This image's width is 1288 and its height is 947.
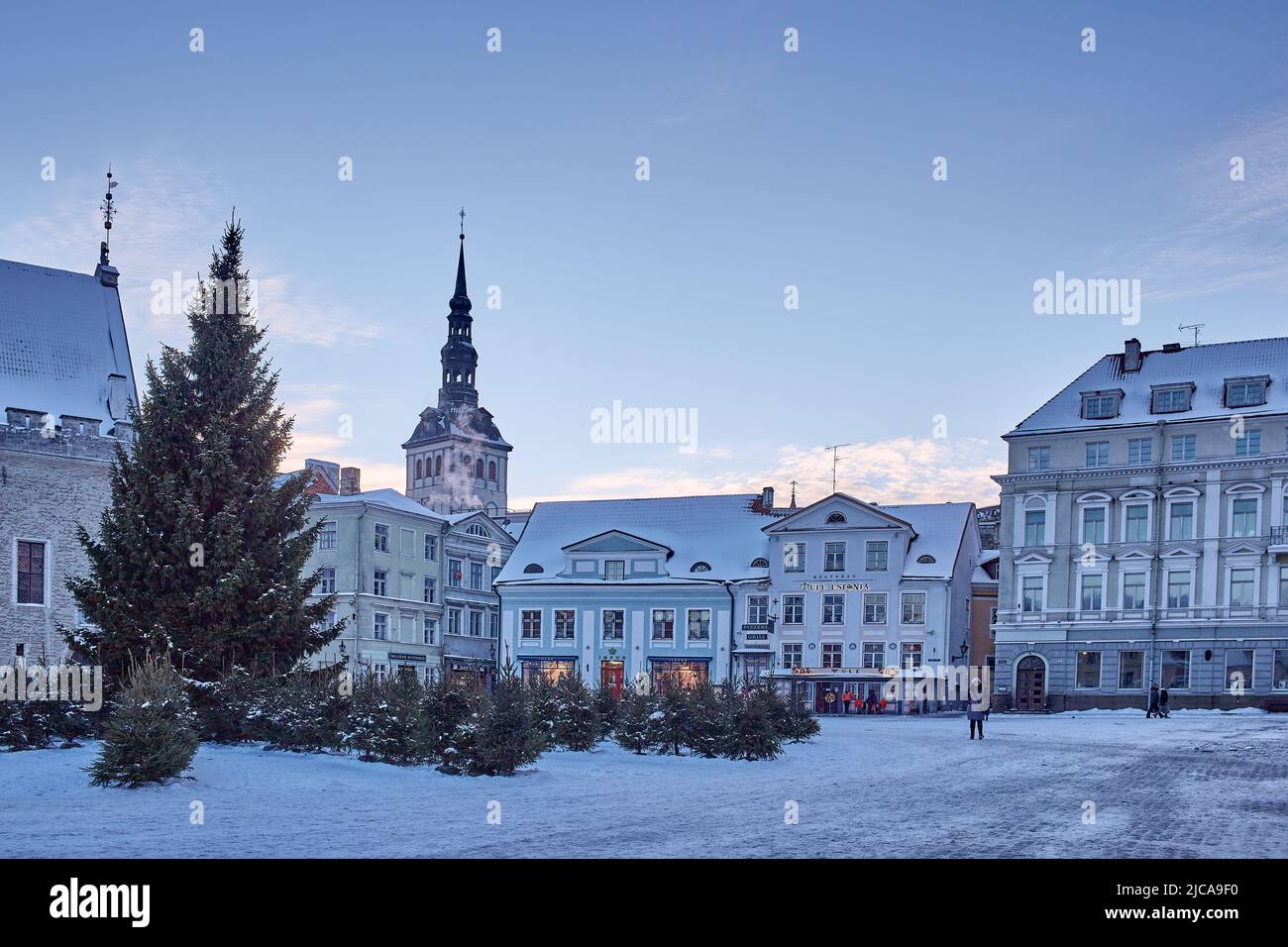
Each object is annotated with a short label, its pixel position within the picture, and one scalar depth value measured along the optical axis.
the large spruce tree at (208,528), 26.16
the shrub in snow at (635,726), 27.70
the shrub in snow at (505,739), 21.58
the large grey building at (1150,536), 56.56
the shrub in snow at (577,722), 27.56
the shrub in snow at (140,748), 18.09
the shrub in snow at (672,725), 27.47
